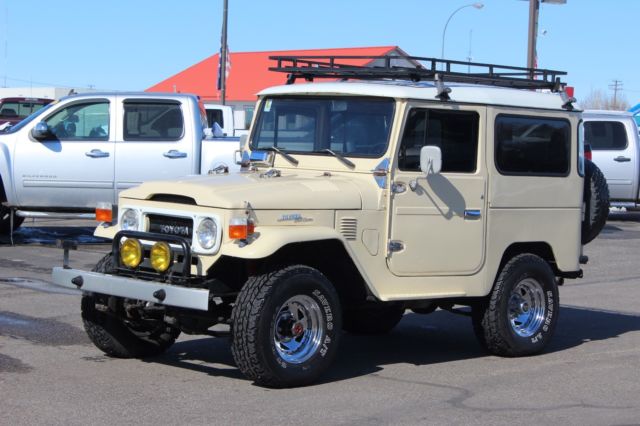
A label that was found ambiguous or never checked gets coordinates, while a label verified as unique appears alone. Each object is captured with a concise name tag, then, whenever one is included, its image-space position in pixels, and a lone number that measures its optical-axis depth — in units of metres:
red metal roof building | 66.38
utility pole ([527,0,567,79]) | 27.95
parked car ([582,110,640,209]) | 20.48
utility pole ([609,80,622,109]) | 90.50
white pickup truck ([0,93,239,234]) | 14.25
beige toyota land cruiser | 6.79
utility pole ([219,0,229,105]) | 33.50
